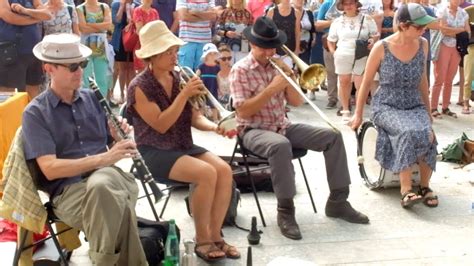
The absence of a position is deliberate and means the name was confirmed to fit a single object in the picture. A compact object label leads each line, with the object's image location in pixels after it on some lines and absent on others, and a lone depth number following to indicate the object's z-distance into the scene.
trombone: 4.44
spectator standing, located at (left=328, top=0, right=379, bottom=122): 7.19
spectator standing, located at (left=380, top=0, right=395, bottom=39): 7.79
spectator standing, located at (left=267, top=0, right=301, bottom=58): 7.81
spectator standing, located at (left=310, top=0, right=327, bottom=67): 8.85
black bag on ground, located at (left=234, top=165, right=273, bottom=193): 5.00
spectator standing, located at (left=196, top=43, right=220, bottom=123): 7.07
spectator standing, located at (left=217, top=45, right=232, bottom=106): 7.12
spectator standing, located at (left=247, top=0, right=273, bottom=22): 8.03
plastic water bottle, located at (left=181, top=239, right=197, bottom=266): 3.49
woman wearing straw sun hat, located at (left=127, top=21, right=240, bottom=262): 3.85
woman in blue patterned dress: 4.83
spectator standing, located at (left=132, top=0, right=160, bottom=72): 7.48
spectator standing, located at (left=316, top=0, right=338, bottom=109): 8.17
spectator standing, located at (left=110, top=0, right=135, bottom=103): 7.87
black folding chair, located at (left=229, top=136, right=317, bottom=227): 4.48
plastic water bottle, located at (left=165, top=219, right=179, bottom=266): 3.45
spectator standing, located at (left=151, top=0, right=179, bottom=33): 7.90
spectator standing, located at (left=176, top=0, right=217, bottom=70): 7.21
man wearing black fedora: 4.30
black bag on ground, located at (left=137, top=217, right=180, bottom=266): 3.47
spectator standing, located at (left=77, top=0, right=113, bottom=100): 7.06
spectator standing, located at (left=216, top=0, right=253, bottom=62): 7.62
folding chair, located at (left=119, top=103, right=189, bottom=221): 3.96
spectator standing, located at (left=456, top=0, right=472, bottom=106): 8.47
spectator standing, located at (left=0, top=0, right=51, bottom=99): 5.36
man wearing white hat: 3.15
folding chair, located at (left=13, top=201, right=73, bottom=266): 3.36
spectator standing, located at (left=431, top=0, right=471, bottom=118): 7.62
